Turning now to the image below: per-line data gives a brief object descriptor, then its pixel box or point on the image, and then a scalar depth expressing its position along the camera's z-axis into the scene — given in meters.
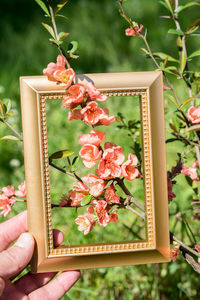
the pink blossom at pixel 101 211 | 0.61
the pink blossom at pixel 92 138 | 0.59
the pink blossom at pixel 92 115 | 0.59
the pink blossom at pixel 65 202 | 0.64
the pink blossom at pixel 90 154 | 0.59
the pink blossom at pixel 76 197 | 0.62
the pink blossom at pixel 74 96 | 0.59
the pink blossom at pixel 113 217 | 0.62
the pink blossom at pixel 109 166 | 0.59
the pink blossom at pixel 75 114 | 0.60
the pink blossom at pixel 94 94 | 0.59
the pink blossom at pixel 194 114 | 0.61
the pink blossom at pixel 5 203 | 0.66
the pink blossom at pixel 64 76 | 0.59
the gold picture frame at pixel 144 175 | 0.62
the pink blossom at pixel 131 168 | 0.60
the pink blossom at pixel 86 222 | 0.62
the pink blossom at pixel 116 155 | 0.59
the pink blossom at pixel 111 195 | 0.61
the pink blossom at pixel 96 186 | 0.60
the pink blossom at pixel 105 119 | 0.59
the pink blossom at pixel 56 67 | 0.59
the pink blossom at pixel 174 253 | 0.65
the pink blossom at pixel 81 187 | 0.62
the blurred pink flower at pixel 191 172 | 0.69
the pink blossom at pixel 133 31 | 0.65
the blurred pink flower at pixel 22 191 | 0.67
